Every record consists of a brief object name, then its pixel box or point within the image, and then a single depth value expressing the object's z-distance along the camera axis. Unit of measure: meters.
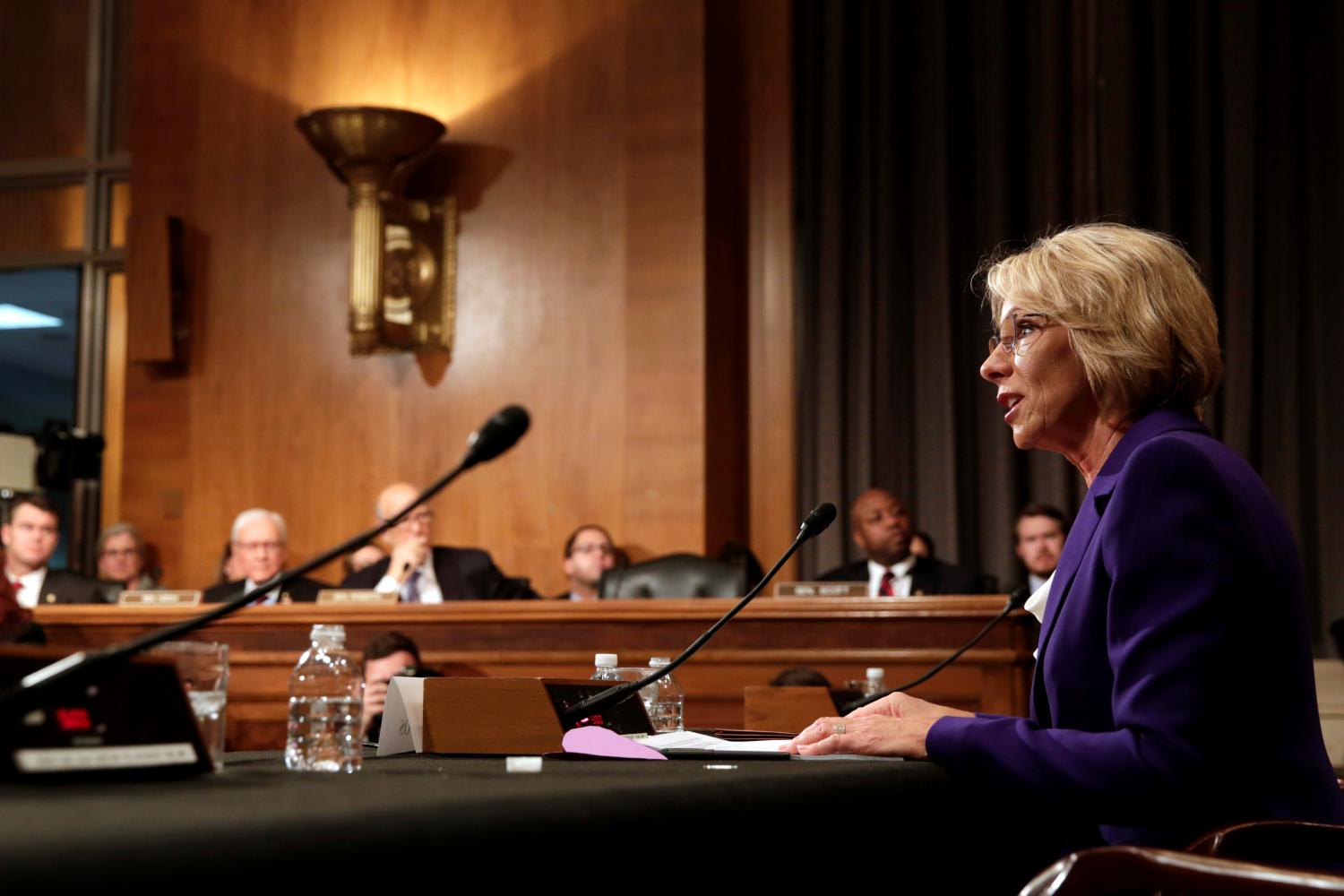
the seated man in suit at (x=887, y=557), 6.47
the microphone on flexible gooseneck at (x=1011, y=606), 2.68
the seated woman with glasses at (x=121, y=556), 7.46
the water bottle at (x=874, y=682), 3.69
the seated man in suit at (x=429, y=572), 6.43
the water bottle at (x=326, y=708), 1.56
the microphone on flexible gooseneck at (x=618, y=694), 1.88
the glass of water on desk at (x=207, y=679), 1.54
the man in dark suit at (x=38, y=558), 6.84
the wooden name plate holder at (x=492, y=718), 1.75
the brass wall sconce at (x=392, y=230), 7.32
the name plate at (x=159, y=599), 5.65
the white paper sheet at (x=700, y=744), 1.79
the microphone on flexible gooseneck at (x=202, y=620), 1.13
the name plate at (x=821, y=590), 5.02
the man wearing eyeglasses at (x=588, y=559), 6.79
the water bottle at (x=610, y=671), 2.42
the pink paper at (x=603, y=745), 1.70
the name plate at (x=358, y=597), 5.43
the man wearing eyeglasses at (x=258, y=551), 6.49
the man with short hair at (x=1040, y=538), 6.43
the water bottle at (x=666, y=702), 2.72
